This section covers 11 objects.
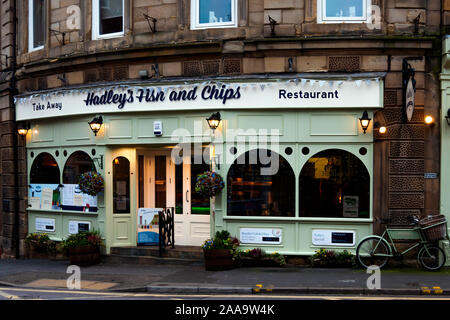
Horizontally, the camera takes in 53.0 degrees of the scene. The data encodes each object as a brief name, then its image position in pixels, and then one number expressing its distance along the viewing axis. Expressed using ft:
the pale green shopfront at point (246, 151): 35.76
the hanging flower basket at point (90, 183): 38.81
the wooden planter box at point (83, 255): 38.22
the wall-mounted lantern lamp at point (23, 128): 45.96
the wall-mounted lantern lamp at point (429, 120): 35.47
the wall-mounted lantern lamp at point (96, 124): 39.45
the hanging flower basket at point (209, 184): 35.50
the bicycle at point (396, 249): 33.86
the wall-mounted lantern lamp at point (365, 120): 34.68
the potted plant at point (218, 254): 34.42
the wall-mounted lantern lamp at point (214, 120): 36.14
